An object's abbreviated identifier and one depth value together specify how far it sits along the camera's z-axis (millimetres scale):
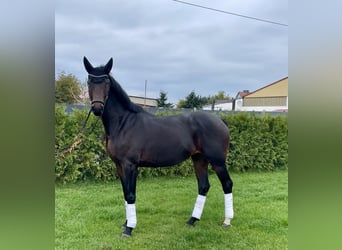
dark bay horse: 2369
